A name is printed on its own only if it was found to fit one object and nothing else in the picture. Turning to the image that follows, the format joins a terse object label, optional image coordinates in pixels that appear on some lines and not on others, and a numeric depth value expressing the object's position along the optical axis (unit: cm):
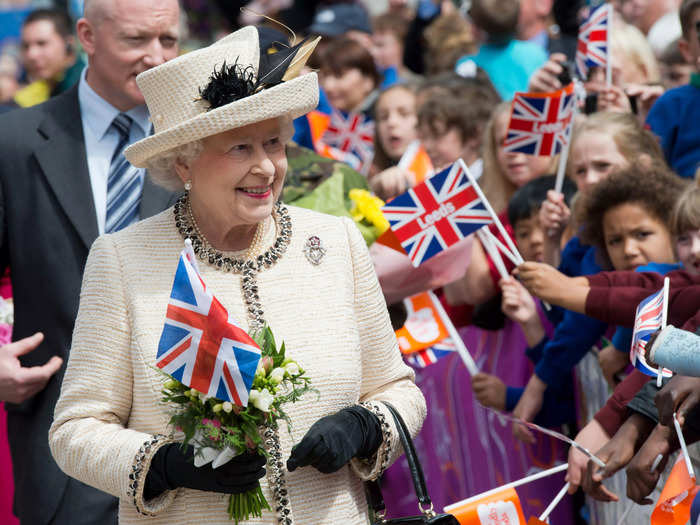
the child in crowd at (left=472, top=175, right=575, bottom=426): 1133
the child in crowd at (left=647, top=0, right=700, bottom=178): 1221
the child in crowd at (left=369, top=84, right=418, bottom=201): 1766
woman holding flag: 664
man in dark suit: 850
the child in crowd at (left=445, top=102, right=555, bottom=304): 1241
